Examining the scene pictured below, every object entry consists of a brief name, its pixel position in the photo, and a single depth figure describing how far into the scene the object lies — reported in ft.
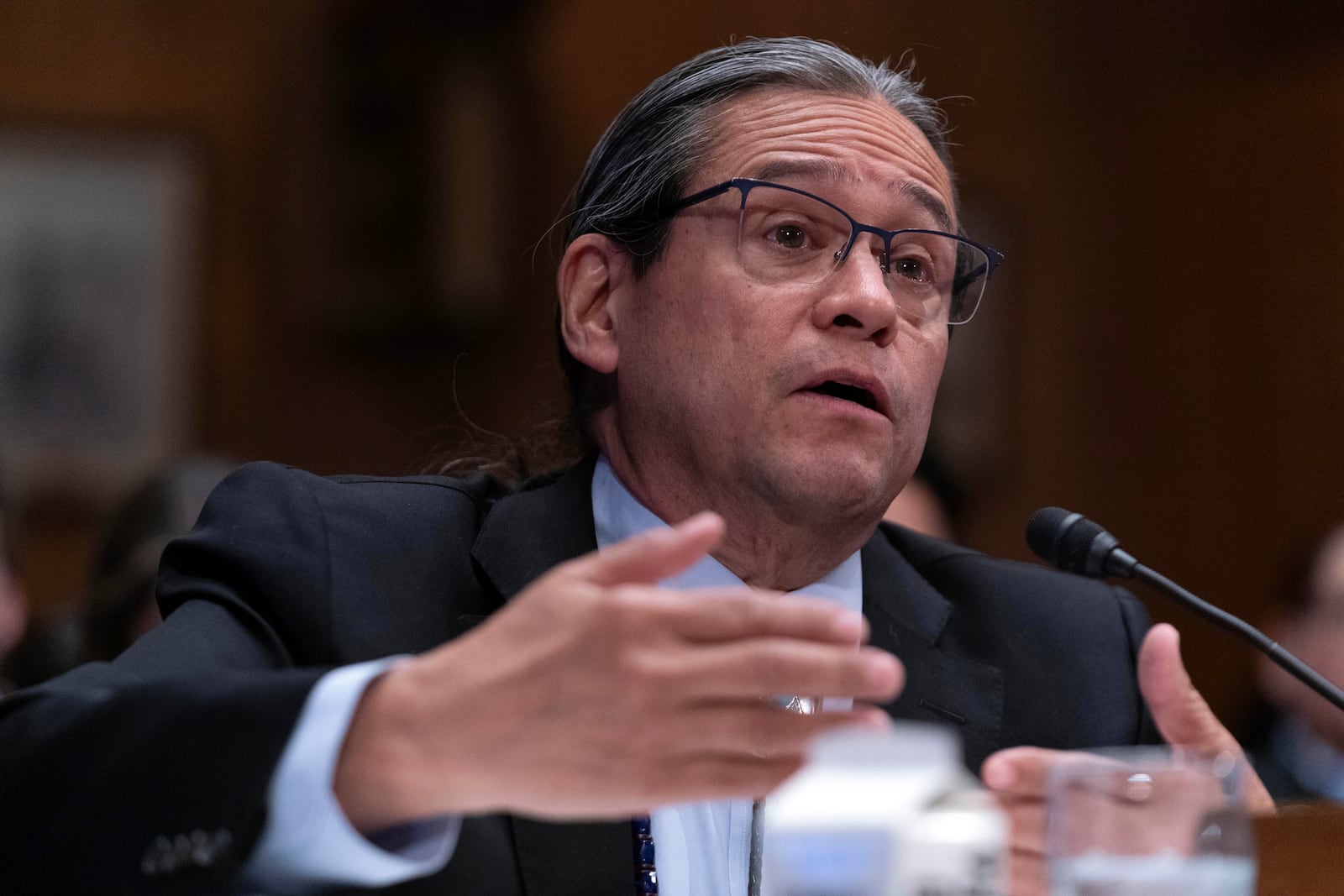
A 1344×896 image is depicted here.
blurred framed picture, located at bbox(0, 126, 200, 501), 28.78
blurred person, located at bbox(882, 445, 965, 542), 21.12
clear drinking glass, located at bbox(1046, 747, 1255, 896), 6.22
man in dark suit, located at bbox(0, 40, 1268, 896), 6.28
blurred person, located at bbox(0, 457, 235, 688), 17.63
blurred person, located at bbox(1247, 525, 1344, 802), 23.89
